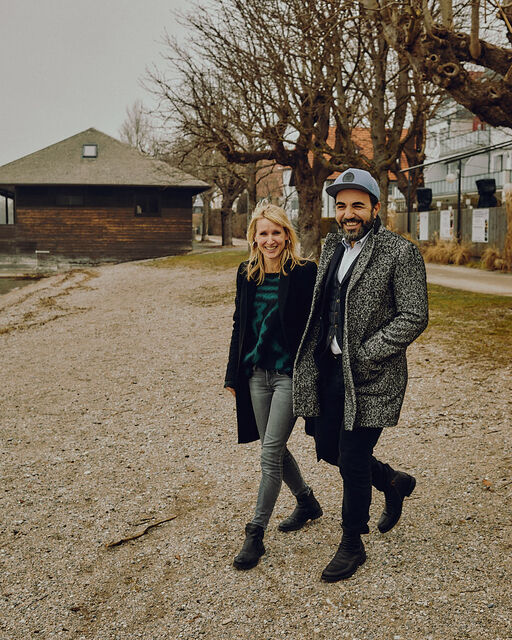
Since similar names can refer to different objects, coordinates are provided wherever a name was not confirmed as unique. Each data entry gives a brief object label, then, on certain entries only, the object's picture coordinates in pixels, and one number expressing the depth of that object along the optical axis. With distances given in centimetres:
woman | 350
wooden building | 3616
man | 315
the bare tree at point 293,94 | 1647
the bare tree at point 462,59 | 887
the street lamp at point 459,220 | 2123
